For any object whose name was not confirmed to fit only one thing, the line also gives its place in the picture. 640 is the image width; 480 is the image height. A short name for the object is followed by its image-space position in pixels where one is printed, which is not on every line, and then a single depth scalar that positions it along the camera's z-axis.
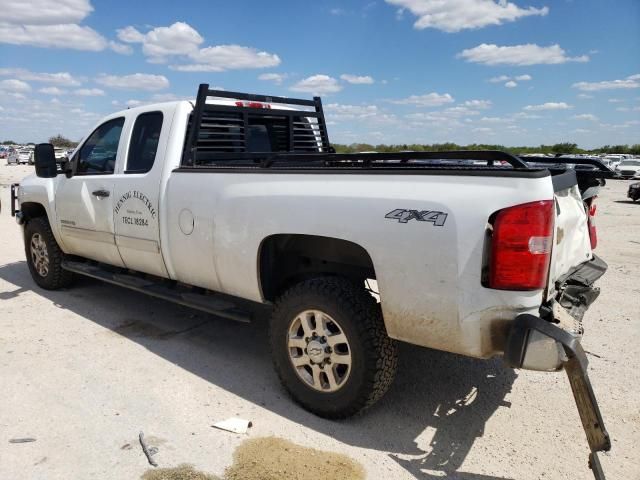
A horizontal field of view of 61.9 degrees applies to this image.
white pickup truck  2.65
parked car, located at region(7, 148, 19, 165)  54.09
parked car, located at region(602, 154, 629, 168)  37.15
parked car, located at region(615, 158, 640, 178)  33.38
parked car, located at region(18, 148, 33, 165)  53.25
